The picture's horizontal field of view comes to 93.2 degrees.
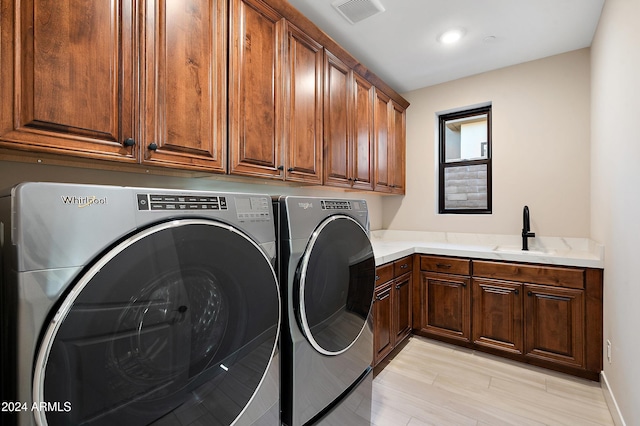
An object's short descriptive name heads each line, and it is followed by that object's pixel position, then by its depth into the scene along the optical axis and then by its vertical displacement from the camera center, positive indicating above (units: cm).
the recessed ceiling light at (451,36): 235 +141
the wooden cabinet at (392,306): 221 -75
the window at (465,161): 322 +56
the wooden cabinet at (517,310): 218 -78
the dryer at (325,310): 116 -42
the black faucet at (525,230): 273 -16
